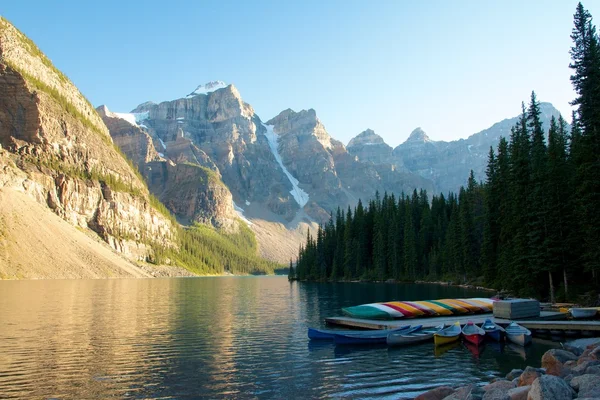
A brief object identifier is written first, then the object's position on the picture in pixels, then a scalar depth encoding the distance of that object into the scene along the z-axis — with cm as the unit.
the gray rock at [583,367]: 1813
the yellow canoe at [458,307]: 4297
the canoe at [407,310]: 4072
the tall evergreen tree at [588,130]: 4062
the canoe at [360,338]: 3269
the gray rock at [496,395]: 1471
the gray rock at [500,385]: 1720
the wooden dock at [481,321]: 3309
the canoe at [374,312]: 4031
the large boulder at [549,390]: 1305
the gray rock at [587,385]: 1353
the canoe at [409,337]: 3203
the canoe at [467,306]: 4347
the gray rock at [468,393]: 1532
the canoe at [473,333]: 3102
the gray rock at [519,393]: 1455
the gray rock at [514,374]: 1979
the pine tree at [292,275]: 16562
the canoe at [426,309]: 4153
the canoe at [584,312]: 3619
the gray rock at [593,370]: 1752
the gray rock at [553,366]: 1865
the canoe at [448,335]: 3167
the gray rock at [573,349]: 2652
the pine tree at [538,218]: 4844
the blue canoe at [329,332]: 3300
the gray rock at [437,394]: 1712
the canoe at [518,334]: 3166
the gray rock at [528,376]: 1647
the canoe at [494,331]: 3294
